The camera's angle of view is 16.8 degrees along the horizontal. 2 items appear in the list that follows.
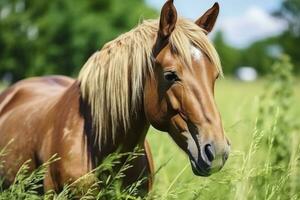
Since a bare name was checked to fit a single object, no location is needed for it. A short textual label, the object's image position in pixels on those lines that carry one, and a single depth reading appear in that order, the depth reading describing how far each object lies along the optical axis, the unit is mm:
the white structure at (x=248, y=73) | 101881
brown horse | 5041
